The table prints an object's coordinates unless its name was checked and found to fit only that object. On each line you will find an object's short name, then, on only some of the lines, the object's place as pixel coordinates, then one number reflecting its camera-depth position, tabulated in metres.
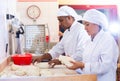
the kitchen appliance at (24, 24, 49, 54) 4.54
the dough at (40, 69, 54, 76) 1.87
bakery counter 1.59
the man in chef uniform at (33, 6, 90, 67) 2.39
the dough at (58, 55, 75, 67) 1.90
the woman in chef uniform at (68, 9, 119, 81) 1.88
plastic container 2.42
